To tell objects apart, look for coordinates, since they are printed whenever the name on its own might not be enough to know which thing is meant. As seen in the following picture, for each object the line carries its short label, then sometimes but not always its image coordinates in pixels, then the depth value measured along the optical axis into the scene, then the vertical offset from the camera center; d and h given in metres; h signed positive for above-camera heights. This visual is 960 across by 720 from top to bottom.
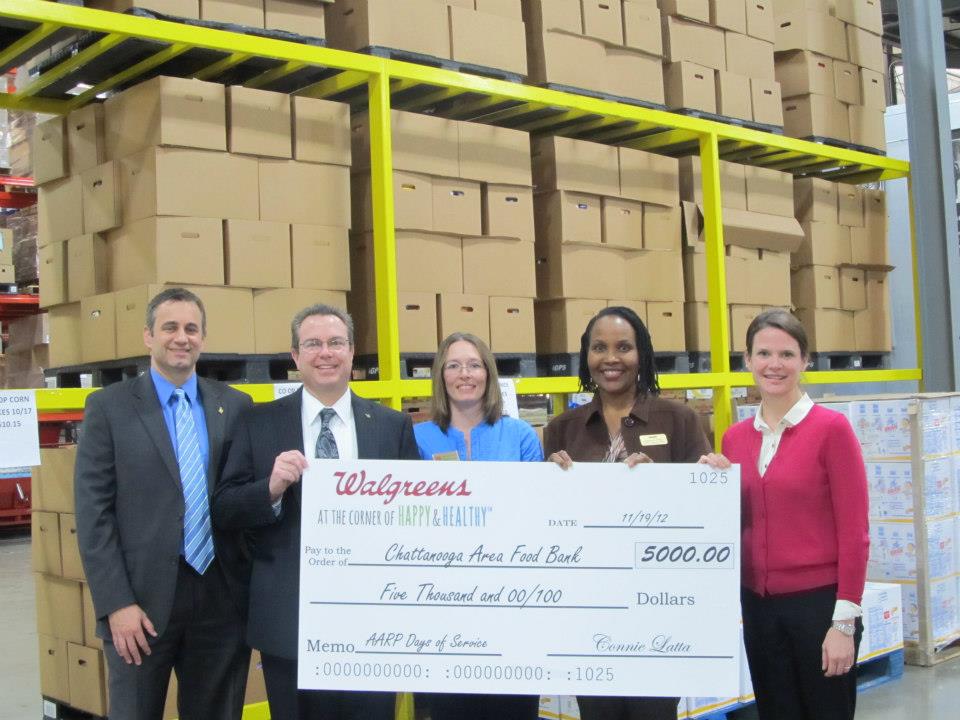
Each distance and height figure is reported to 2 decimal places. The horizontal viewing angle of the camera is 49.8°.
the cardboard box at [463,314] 5.33 +0.48
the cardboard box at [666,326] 6.40 +0.44
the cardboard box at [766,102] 7.11 +2.01
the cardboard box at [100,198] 4.65 +1.03
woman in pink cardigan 2.94 -0.45
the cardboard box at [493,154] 5.49 +1.36
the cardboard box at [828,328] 7.46 +0.45
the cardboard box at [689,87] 6.66 +2.02
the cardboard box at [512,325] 5.55 +0.43
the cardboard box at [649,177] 6.30 +1.37
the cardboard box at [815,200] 7.48 +1.39
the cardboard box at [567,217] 5.91 +1.07
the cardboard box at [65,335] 4.96 +0.43
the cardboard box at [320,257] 4.85 +0.74
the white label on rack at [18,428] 4.11 -0.01
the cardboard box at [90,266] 4.76 +0.73
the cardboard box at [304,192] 4.79 +1.04
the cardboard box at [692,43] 6.68 +2.31
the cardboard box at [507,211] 5.55 +1.05
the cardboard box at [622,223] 6.16 +1.06
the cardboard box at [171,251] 4.41 +0.73
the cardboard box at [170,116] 4.46 +1.34
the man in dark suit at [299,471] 2.99 -0.17
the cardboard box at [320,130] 4.91 +1.36
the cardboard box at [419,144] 5.26 +1.37
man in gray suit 3.15 -0.38
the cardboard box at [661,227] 6.43 +1.07
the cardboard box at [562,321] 5.94 +0.47
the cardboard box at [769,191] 7.08 +1.40
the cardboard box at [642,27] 6.32 +2.29
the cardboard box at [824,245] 7.47 +1.06
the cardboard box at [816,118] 7.50 +2.00
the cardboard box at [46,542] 4.79 -0.56
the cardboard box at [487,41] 5.50 +1.97
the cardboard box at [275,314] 4.72 +0.46
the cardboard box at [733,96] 6.91 +2.01
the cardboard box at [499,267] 5.47 +0.74
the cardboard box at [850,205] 7.77 +1.39
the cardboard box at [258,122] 4.69 +1.35
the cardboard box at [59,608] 4.68 -0.85
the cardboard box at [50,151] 5.05 +1.36
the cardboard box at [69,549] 4.64 -0.57
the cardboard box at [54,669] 4.79 -1.15
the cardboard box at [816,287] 7.46 +0.75
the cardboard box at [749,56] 7.00 +2.31
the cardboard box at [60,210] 4.93 +1.05
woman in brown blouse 3.09 -0.06
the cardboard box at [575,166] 5.96 +1.38
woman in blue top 3.34 -0.03
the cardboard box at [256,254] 4.61 +0.73
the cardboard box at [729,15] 6.90 +2.55
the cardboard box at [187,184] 4.44 +1.03
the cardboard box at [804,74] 7.47 +2.31
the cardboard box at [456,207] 5.36 +1.04
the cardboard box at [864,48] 7.84 +2.60
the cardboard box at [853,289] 7.72 +0.75
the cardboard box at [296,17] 4.89 +1.90
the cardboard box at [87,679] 4.54 -1.14
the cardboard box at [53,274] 5.00 +0.73
